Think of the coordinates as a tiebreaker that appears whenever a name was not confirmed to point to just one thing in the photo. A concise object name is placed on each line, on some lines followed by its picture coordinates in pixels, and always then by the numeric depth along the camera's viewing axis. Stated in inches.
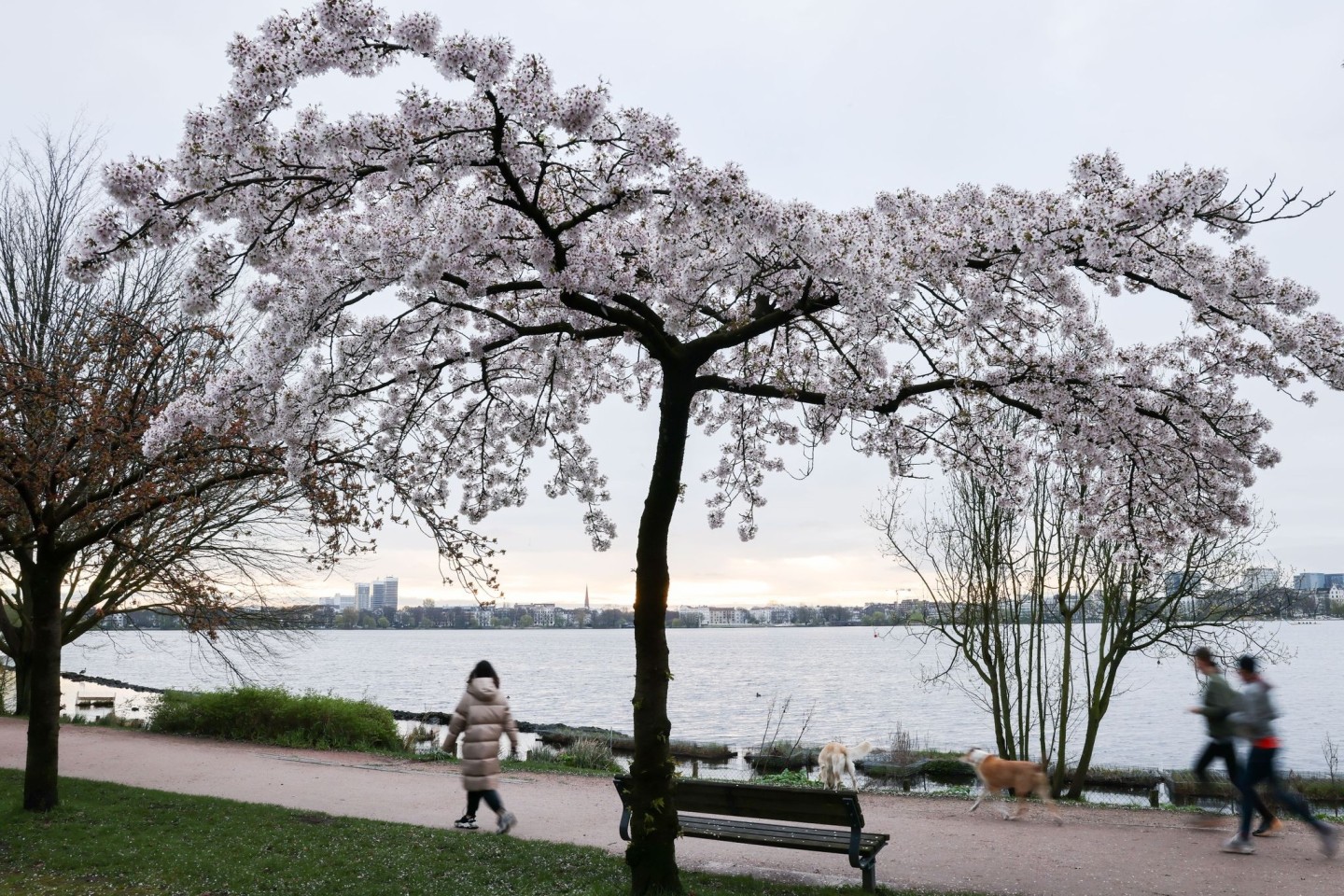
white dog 542.3
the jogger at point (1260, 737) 328.8
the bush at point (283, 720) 692.7
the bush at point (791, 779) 609.3
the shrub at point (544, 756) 690.7
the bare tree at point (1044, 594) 626.3
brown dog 429.4
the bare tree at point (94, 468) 383.9
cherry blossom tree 232.7
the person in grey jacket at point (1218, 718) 348.2
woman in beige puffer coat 374.0
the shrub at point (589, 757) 675.4
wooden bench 295.4
